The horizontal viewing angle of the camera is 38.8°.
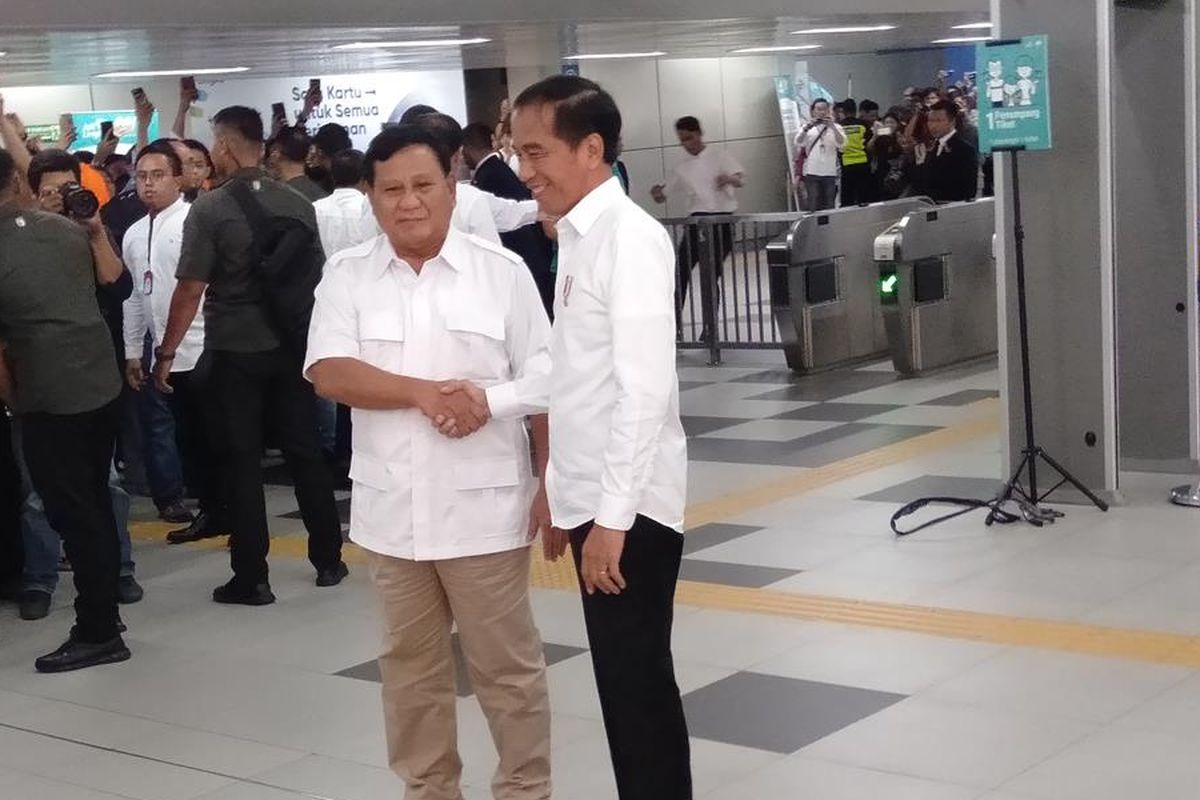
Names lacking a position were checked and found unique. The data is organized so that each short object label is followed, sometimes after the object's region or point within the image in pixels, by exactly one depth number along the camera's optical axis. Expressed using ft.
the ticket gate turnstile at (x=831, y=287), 36.88
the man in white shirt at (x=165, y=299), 24.47
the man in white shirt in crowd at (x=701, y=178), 47.03
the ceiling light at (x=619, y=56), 42.67
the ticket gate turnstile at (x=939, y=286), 35.99
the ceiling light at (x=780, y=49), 50.32
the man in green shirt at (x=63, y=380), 18.07
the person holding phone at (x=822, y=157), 65.82
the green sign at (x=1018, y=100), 21.50
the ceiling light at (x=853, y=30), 41.13
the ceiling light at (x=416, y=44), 31.53
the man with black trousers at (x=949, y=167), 42.45
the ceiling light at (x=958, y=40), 55.06
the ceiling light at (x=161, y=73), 36.35
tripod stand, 22.36
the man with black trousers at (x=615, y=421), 10.11
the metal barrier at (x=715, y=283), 40.40
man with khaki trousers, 11.76
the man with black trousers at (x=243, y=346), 20.81
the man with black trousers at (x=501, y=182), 29.71
